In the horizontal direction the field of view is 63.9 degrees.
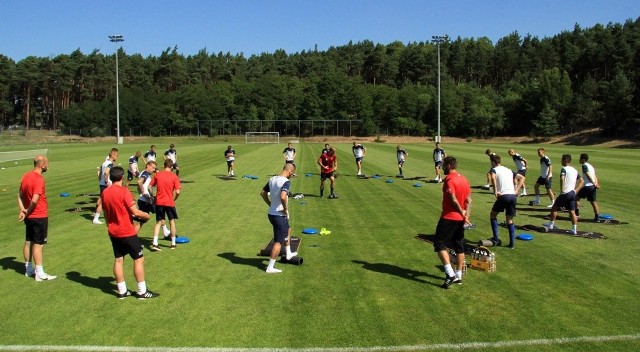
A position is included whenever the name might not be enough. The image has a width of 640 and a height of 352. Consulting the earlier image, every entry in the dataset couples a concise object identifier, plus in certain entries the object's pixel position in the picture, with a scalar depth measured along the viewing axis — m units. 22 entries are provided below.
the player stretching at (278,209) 10.10
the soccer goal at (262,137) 97.22
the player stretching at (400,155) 28.56
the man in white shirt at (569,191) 13.54
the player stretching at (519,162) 18.64
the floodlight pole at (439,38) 66.88
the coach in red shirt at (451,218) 9.23
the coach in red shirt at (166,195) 12.23
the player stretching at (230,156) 28.80
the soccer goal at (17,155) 44.22
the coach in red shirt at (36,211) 9.68
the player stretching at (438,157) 26.34
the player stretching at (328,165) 21.41
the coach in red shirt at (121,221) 8.41
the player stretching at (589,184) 15.34
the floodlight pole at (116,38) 76.69
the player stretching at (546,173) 18.48
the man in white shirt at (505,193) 12.11
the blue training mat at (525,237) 13.03
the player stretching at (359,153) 29.75
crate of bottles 10.25
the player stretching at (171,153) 25.03
